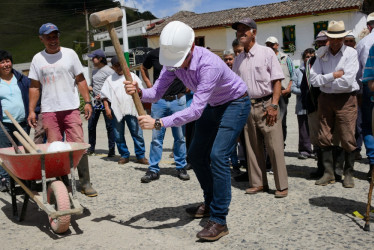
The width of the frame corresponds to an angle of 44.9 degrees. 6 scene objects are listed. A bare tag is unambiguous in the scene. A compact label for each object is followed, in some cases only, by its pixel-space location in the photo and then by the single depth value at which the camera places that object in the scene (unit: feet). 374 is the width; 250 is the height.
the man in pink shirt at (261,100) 17.93
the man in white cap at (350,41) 24.04
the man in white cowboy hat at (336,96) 18.71
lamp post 59.31
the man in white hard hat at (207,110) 12.50
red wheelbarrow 14.19
